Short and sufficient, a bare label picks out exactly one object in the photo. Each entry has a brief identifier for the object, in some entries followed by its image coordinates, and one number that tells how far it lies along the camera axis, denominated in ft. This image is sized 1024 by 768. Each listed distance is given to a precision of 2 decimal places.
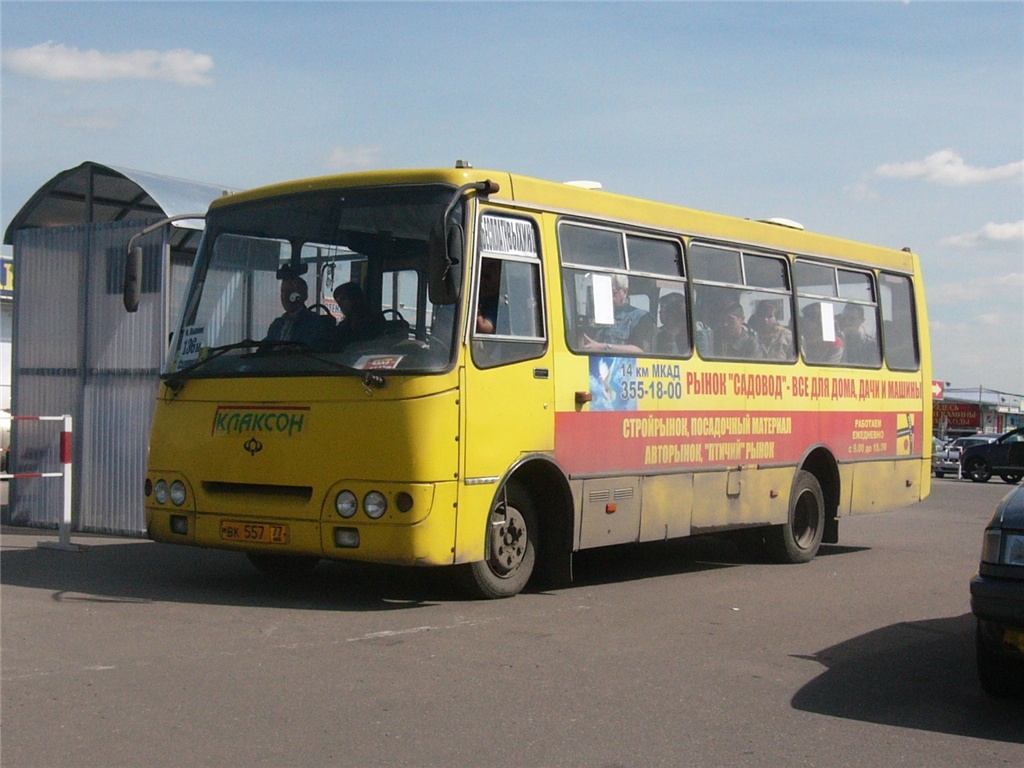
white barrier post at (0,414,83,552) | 41.60
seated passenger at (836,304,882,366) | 48.06
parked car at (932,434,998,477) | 157.89
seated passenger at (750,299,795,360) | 43.32
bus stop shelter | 47.50
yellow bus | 30.40
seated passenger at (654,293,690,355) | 38.70
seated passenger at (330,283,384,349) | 31.32
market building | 311.88
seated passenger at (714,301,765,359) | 41.22
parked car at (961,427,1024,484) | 134.72
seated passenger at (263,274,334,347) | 31.94
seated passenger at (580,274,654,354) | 36.06
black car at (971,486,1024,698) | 21.58
